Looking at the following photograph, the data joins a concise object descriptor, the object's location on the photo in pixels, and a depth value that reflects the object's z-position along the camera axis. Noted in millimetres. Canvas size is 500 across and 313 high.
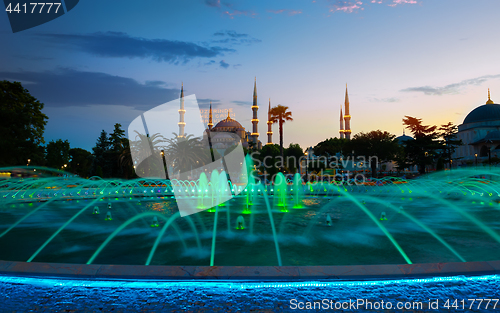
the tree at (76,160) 79212
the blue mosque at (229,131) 102312
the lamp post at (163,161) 40425
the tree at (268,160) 48556
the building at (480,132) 62769
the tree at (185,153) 40219
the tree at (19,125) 32938
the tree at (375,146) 45500
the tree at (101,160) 42781
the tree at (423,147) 42969
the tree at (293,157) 64562
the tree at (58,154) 62781
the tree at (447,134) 46150
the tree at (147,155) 39938
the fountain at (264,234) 5590
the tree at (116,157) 41566
